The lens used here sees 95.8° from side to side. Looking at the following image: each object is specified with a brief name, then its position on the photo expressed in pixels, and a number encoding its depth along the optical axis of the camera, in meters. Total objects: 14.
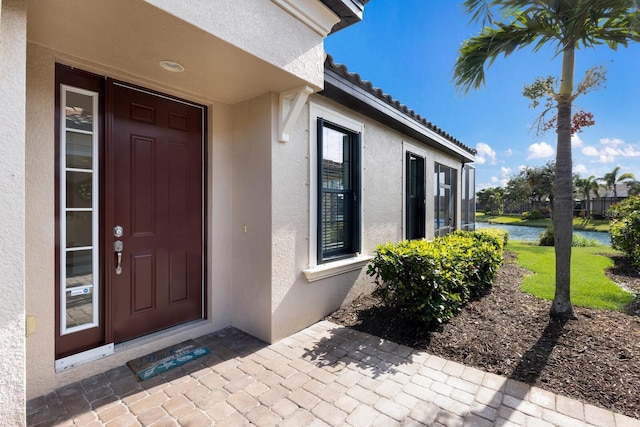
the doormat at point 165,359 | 2.94
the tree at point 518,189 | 29.91
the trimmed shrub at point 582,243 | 13.27
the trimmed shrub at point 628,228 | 7.25
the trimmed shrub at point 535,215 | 33.62
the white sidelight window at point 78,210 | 2.78
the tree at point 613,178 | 38.84
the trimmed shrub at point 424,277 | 3.71
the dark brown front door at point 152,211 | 3.11
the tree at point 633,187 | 32.84
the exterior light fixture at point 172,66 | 2.81
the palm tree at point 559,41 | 3.66
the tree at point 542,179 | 25.44
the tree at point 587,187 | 35.21
